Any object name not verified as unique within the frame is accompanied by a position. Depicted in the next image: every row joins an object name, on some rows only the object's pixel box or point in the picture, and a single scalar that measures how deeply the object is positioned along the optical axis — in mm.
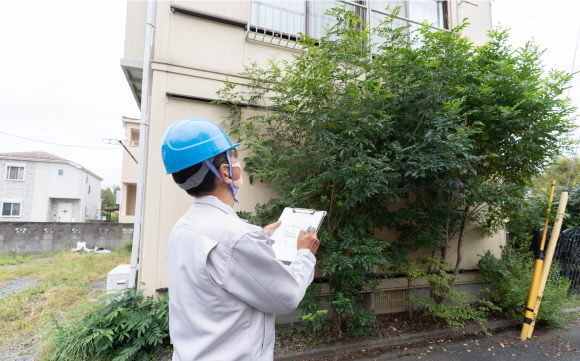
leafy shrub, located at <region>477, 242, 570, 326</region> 4750
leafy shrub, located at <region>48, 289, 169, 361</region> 3199
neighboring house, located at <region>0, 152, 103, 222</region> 21797
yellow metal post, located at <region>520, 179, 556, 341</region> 4496
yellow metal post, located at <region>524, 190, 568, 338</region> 4535
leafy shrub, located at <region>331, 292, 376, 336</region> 3414
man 1071
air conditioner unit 4406
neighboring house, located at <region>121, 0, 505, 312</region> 4047
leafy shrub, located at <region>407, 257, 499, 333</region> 4129
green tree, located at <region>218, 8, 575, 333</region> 3424
